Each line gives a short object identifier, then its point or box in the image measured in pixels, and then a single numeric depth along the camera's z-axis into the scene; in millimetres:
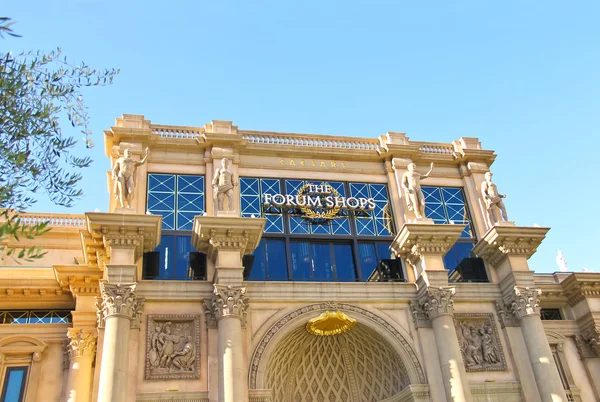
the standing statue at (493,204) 30188
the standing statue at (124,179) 25836
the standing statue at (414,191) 29031
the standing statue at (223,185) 26922
